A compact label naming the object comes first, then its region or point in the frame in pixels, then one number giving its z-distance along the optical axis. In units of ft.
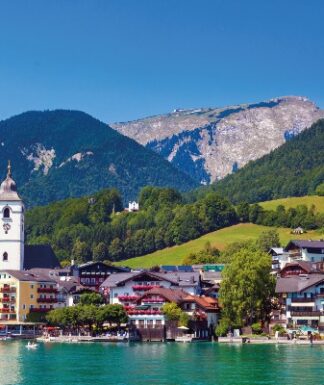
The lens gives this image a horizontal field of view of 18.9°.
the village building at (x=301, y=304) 419.95
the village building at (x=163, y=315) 417.69
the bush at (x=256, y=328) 402.52
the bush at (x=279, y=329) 402.15
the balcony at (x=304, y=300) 422.41
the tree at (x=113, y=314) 420.36
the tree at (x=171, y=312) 414.00
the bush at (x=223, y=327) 409.51
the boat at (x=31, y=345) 361.55
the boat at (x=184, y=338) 408.46
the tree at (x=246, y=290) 401.49
